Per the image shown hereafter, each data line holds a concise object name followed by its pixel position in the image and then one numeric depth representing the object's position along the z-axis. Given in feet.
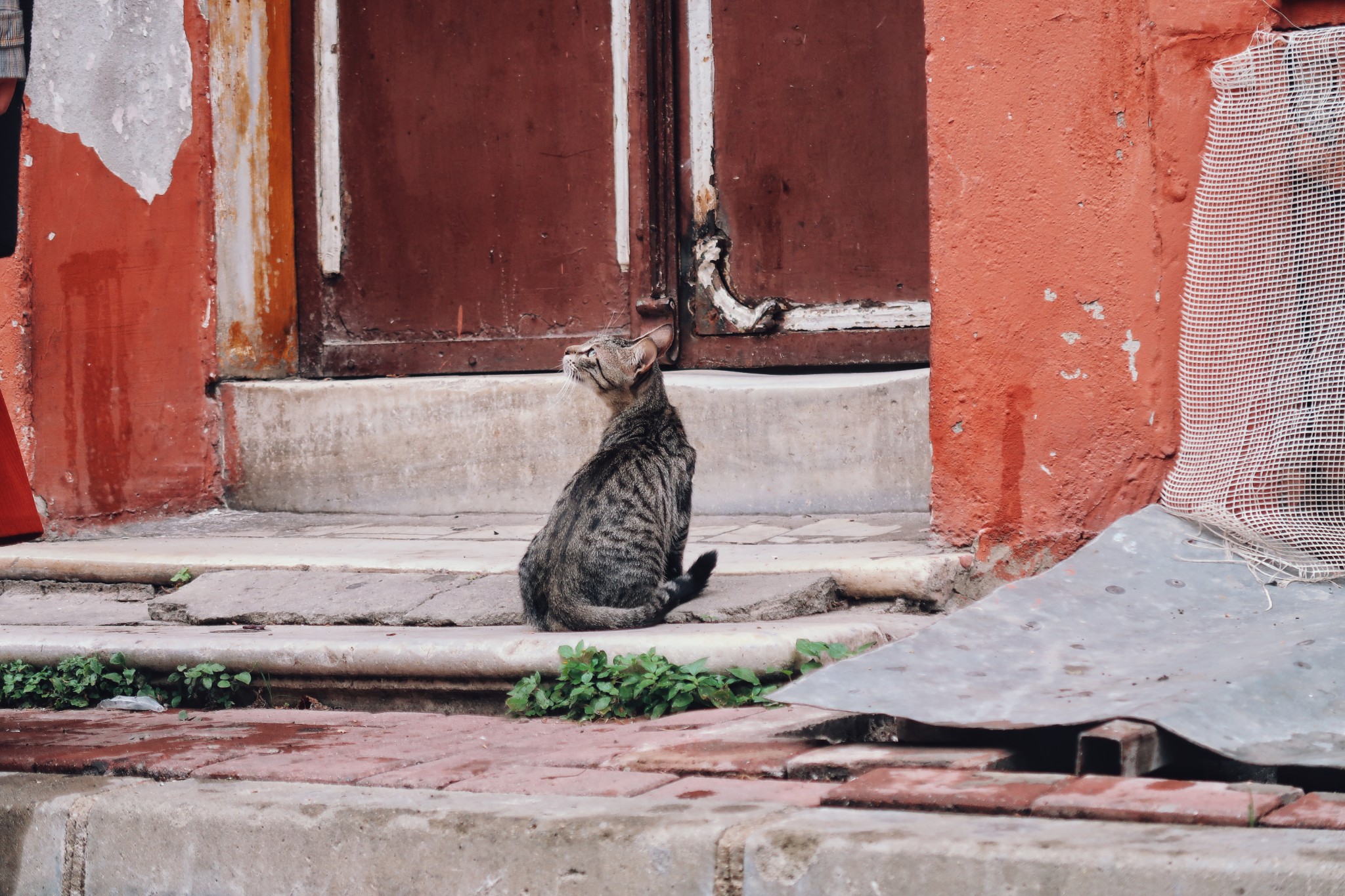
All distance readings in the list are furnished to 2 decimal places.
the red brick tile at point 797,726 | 18.07
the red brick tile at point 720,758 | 16.63
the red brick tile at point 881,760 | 15.78
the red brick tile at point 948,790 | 13.94
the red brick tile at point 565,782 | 16.07
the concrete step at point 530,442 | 33.27
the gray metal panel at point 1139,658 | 15.74
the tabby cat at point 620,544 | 24.61
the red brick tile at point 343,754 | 17.78
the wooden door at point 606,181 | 35.53
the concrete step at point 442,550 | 25.49
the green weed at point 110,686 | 24.86
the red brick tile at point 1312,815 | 12.58
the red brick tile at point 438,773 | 16.87
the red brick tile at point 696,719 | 20.01
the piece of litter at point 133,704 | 24.73
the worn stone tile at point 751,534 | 31.53
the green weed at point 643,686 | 21.26
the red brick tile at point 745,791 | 15.26
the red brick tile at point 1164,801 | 12.95
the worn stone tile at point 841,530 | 30.48
